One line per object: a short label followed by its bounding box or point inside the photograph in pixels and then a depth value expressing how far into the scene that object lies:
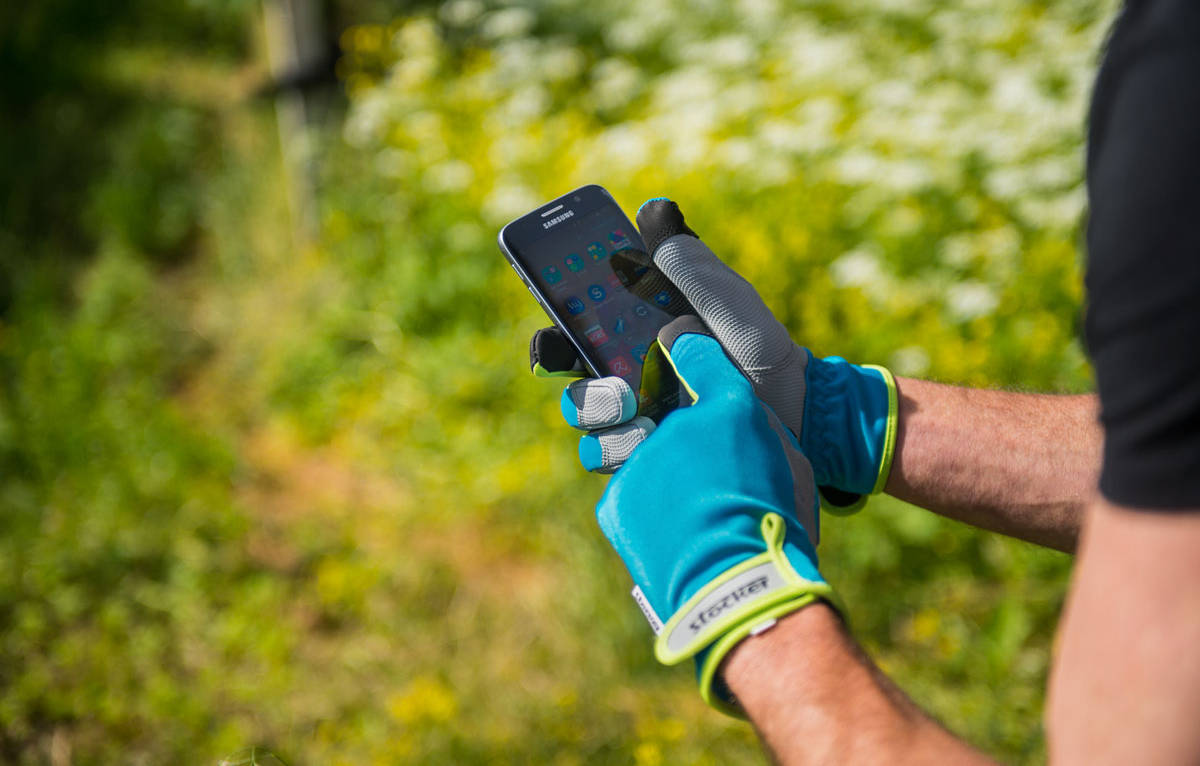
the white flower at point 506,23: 3.47
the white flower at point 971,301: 2.34
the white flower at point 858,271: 2.46
